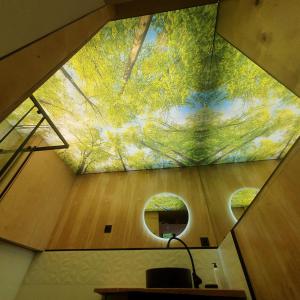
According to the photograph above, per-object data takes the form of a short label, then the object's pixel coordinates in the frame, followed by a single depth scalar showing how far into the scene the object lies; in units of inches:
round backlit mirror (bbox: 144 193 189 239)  73.1
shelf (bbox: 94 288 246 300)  34.8
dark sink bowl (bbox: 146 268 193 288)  43.2
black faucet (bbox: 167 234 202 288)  49.9
